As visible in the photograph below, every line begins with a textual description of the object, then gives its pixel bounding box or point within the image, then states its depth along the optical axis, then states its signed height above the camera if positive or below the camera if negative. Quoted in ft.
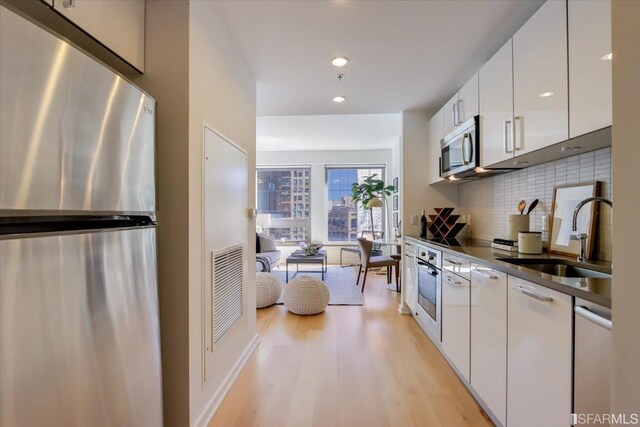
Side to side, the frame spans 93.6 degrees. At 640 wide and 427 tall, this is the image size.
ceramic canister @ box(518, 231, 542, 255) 6.17 -0.66
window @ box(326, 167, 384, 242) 23.04 +0.33
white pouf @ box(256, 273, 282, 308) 12.14 -3.22
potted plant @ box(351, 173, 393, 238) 20.73 +1.36
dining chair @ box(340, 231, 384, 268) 20.02 -2.54
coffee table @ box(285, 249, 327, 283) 16.03 -2.57
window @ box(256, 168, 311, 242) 23.21 +0.96
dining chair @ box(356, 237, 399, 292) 14.56 -2.41
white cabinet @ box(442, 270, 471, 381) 6.32 -2.49
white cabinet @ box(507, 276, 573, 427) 3.60 -1.94
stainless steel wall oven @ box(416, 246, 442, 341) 8.02 -2.23
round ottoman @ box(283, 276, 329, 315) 11.21 -3.20
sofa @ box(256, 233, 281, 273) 16.09 -2.43
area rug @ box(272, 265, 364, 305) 13.29 -3.92
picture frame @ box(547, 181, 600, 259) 5.33 -0.13
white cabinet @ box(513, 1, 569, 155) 4.75 +2.30
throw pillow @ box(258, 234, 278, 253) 18.81 -2.02
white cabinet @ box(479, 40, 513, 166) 6.24 +2.32
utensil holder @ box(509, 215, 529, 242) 6.95 -0.33
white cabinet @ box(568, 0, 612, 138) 3.92 +2.03
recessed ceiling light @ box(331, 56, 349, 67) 7.83 +3.99
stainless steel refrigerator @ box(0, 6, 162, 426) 2.25 -0.27
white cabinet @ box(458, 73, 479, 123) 7.76 +3.02
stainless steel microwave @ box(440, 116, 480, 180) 7.66 +1.71
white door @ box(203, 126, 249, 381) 5.69 -0.77
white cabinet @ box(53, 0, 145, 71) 3.78 +2.69
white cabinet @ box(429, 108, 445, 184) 10.53 +2.46
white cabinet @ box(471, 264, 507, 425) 4.89 -2.25
